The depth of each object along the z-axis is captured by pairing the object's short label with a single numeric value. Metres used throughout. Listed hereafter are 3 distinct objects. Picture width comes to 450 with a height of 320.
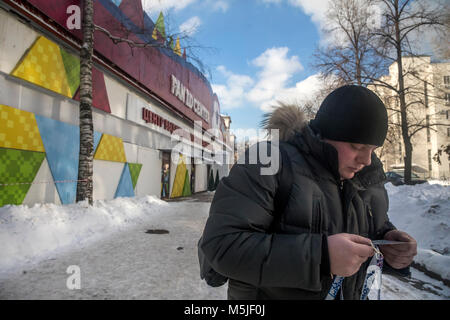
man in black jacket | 1.00
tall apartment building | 13.01
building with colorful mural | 5.80
